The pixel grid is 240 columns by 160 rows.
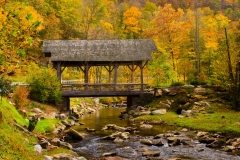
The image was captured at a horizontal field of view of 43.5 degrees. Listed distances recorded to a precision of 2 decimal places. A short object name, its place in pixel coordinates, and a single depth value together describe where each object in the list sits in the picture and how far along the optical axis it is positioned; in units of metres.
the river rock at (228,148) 15.24
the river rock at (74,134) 18.67
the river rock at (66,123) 23.80
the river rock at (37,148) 11.82
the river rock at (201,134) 19.06
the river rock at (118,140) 18.08
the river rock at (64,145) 15.30
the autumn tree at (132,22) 65.94
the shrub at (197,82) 31.36
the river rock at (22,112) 20.14
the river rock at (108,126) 23.03
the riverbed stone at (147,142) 17.16
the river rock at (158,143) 16.95
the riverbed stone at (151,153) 14.56
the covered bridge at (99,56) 30.48
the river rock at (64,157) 12.29
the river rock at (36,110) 23.54
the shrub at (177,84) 31.98
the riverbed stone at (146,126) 22.95
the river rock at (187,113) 25.36
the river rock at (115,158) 13.23
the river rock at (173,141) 17.09
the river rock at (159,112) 27.33
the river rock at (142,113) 27.98
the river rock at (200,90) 29.23
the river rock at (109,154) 14.52
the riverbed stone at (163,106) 28.91
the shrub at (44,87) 27.22
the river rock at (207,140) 17.32
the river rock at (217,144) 16.28
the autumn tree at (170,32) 41.38
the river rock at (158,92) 30.96
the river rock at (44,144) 13.65
